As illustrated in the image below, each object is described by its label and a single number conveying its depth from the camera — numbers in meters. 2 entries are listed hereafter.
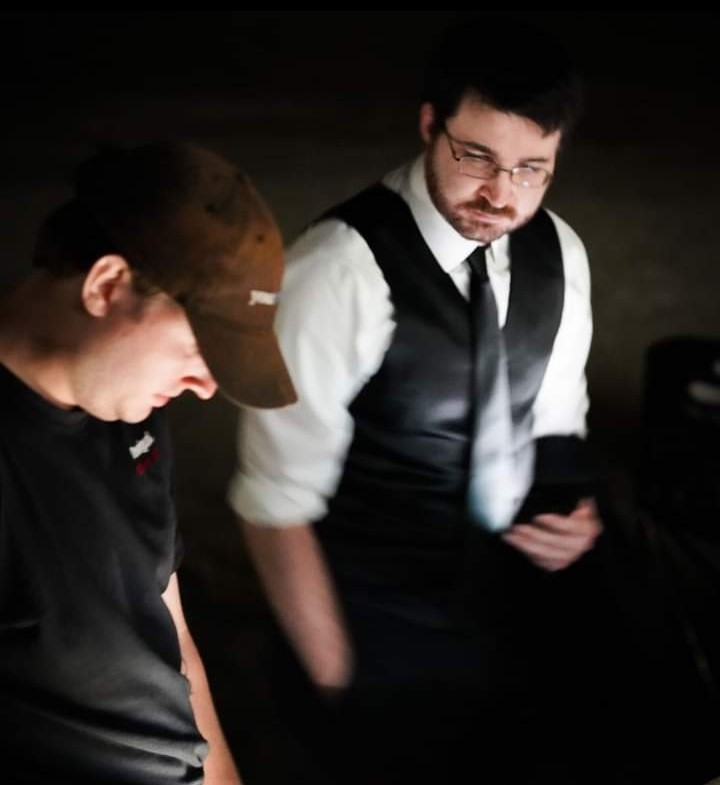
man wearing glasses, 3.34
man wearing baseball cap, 2.95
